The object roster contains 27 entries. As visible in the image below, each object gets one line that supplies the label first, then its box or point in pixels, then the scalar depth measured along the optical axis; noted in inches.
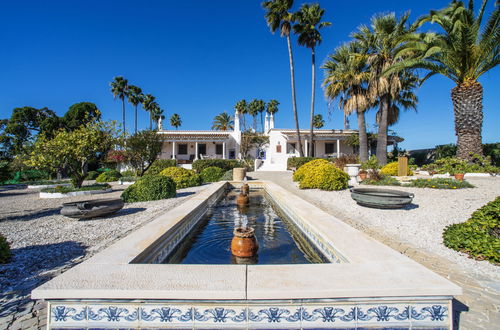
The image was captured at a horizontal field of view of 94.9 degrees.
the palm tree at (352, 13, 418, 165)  627.8
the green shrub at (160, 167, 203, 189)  435.3
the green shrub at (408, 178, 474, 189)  354.6
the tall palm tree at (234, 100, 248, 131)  1818.4
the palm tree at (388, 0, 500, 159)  441.1
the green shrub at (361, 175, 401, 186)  411.5
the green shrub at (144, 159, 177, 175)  850.1
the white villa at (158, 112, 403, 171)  1026.7
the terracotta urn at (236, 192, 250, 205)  282.4
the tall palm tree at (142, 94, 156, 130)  1478.5
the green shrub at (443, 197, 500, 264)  118.2
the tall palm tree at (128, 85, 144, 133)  1382.9
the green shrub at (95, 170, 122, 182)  636.1
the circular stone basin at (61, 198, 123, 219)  205.2
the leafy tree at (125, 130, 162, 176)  519.0
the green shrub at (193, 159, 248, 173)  799.1
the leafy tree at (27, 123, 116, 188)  383.6
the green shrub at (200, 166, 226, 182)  570.6
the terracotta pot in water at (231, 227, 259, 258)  118.8
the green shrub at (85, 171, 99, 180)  731.1
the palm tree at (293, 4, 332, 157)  807.1
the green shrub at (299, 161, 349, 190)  377.5
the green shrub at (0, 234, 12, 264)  124.7
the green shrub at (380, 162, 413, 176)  541.3
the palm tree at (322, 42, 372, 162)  686.5
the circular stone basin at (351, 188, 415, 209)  221.5
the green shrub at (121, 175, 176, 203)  303.6
